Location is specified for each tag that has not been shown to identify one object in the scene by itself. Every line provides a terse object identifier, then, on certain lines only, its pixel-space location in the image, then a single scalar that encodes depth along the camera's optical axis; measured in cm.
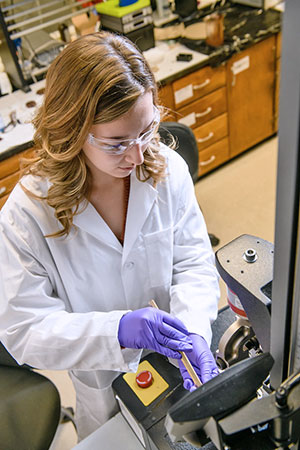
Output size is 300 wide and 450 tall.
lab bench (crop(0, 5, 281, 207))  275
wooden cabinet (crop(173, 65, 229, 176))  295
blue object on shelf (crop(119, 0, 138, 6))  293
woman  110
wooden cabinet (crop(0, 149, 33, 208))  252
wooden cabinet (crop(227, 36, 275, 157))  312
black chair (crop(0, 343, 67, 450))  158
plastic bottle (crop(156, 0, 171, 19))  327
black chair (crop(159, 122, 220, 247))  173
